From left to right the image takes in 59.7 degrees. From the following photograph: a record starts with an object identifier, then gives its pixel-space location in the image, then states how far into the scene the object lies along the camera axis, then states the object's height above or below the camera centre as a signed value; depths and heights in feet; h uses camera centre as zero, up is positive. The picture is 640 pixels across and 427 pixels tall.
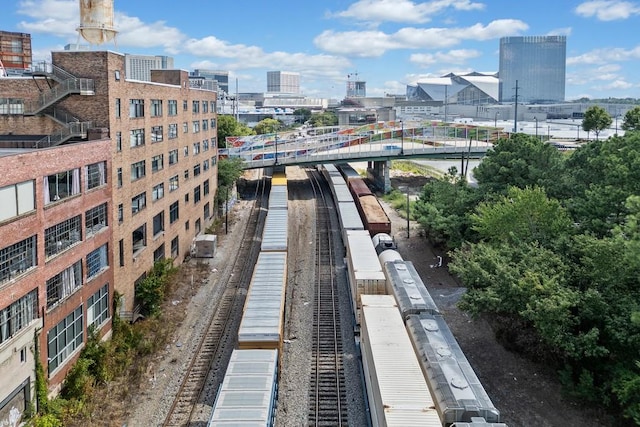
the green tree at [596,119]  294.87 +15.74
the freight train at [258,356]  60.64 -28.00
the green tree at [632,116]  225.35 +14.23
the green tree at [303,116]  631.56 +33.26
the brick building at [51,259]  64.85 -15.79
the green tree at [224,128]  247.70 +7.08
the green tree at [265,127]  392.06 +12.48
